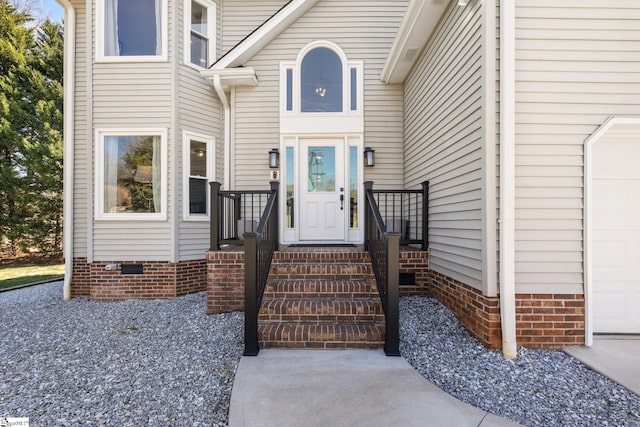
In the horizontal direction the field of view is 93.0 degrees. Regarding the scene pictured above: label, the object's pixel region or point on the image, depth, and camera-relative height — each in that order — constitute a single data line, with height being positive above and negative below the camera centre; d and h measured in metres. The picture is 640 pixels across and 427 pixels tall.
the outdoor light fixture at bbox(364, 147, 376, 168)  5.49 +1.05
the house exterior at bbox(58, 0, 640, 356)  3.99 +1.58
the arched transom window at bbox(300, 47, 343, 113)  5.69 +2.52
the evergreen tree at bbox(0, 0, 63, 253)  9.02 +2.58
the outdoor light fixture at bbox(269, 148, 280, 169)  5.56 +1.04
